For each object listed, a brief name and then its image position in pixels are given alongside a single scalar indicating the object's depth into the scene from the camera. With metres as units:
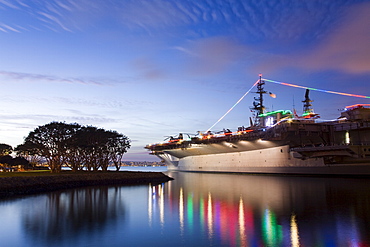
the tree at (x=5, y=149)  77.88
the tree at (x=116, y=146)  58.94
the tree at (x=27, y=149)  50.09
